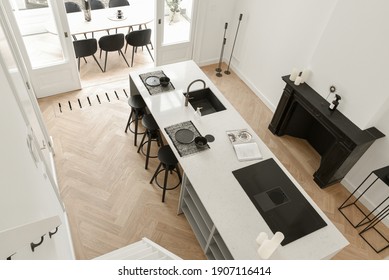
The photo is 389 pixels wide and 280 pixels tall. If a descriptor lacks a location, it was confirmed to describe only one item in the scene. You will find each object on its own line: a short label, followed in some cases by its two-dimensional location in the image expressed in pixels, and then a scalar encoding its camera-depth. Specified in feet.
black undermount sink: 13.20
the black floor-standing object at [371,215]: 12.31
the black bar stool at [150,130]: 12.85
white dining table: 17.57
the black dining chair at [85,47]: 16.62
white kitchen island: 8.75
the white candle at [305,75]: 13.81
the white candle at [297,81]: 13.93
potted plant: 17.76
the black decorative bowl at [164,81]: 13.26
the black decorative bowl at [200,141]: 10.92
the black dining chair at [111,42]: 17.43
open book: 10.96
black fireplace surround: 12.19
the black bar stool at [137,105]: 13.64
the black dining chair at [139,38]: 18.07
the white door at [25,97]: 8.11
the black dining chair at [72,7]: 18.00
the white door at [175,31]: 17.63
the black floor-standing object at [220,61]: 18.53
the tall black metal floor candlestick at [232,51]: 17.62
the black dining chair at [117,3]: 20.02
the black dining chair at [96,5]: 19.42
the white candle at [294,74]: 14.08
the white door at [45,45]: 14.48
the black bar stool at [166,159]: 11.62
